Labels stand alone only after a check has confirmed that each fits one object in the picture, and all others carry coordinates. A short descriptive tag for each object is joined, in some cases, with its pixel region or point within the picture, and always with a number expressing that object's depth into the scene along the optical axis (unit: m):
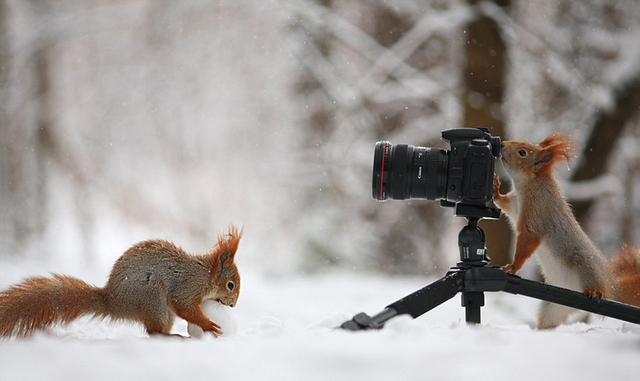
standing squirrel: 3.78
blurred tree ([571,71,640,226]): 5.08
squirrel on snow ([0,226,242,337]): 3.64
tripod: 3.67
